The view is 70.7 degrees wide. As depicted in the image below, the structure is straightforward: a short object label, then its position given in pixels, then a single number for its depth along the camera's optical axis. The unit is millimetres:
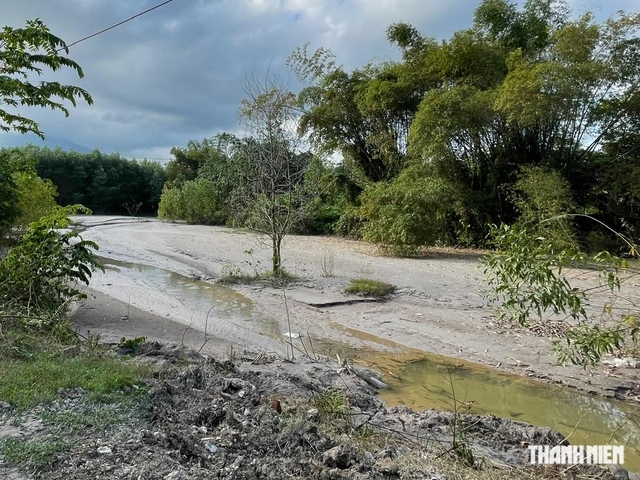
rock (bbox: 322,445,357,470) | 2711
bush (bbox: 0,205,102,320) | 5625
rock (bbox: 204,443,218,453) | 2766
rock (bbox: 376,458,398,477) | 2672
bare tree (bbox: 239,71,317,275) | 9984
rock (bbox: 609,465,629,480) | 2943
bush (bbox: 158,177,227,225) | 29859
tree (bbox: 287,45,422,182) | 17656
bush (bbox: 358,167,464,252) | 14659
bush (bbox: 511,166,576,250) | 13469
